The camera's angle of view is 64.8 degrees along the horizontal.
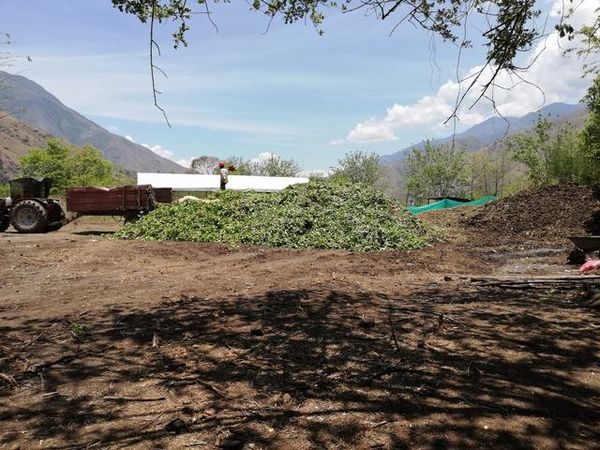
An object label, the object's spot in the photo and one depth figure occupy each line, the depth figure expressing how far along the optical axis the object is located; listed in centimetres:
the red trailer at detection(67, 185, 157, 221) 1598
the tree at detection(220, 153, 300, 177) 7894
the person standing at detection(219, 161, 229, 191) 1937
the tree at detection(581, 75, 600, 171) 2520
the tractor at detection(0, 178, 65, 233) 1595
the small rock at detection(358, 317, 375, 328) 498
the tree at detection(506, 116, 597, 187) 4384
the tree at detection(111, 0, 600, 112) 504
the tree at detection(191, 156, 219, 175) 8981
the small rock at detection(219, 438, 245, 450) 275
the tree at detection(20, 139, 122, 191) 7031
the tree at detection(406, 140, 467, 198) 7806
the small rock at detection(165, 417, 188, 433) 296
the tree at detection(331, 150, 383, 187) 7738
